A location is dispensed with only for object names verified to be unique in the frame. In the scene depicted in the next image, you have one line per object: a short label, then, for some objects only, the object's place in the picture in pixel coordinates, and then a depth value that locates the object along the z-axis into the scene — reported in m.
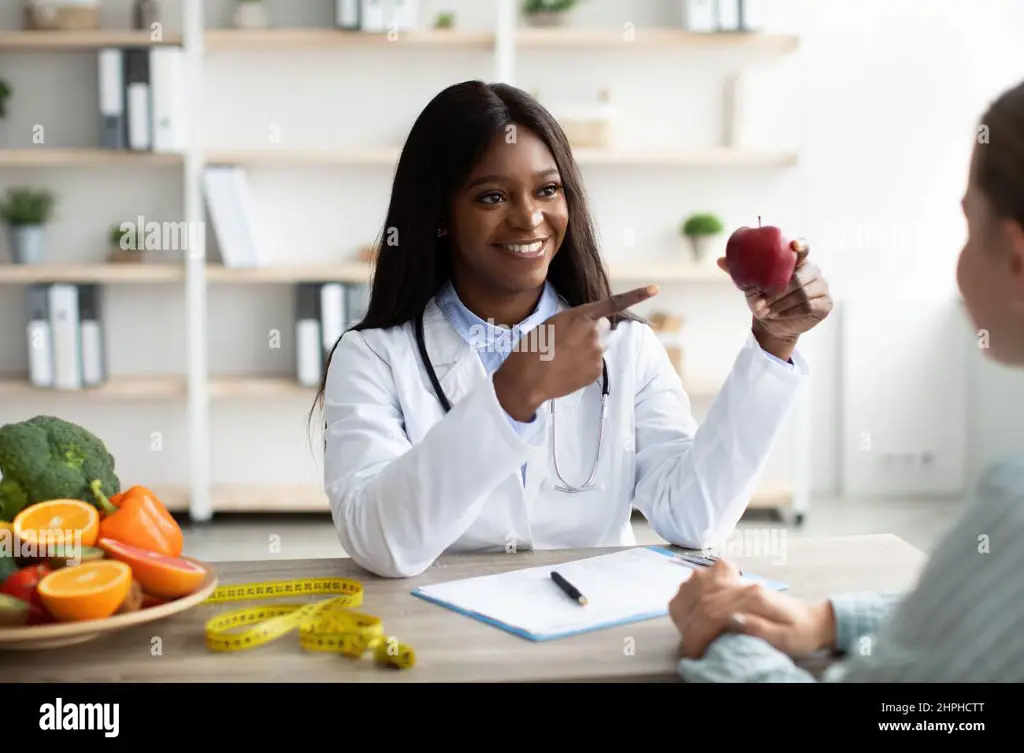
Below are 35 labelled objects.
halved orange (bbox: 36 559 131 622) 1.03
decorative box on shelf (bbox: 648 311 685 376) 4.10
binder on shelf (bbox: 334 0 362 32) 3.97
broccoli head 1.21
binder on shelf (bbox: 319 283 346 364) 4.03
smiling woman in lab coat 1.34
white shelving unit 4.00
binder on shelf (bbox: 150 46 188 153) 3.96
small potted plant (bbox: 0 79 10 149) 4.09
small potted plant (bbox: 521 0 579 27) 4.08
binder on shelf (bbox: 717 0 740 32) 4.00
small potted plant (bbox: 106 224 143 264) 4.15
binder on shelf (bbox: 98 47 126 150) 3.96
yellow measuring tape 1.03
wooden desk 0.99
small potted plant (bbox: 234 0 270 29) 4.07
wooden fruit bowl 1.01
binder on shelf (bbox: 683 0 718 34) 4.00
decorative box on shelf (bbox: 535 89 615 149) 4.03
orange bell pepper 1.18
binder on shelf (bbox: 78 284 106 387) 4.04
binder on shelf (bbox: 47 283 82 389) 3.99
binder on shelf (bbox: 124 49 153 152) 3.97
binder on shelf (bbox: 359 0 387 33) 3.98
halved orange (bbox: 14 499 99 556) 1.12
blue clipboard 1.07
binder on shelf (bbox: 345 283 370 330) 4.06
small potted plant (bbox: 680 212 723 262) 4.11
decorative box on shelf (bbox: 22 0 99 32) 4.06
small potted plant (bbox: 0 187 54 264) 4.09
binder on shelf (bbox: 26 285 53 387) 3.98
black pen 1.16
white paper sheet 1.12
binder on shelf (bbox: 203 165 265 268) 3.96
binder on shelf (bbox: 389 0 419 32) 4.00
